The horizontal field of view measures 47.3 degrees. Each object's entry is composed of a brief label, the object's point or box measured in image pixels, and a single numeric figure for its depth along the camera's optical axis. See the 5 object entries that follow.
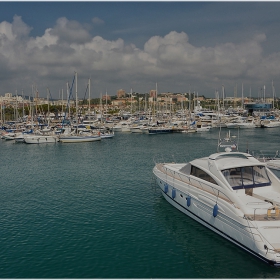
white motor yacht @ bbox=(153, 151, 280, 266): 16.39
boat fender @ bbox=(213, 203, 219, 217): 19.41
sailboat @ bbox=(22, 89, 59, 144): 74.94
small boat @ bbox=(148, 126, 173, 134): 97.38
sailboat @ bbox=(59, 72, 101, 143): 74.44
